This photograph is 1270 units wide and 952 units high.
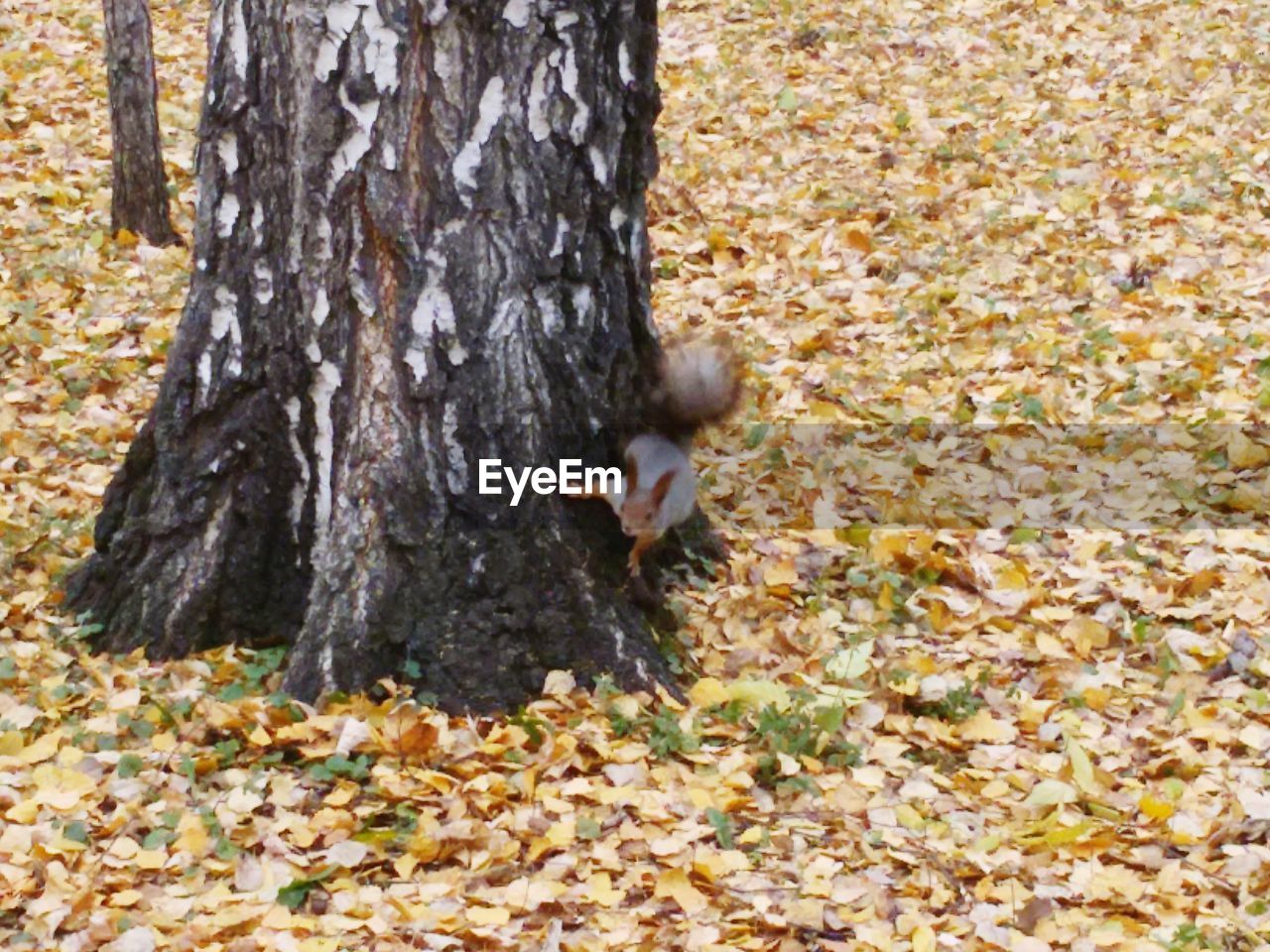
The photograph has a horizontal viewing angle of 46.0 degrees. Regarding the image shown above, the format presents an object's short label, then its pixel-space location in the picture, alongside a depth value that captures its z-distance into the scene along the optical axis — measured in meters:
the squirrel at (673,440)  3.54
